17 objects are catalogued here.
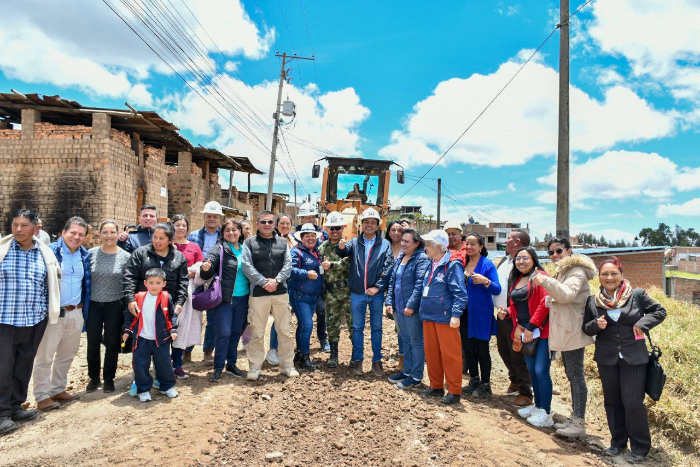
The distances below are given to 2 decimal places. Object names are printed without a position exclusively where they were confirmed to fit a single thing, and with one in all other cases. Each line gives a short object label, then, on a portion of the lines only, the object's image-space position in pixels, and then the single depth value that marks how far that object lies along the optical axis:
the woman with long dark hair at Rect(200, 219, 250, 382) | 4.63
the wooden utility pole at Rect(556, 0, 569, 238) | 6.91
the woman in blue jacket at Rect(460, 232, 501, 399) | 4.41
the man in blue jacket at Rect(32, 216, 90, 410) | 4.04
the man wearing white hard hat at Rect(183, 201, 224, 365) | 5.28
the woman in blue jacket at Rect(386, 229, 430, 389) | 4.53
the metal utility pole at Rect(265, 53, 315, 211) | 16.48
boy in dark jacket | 4.07
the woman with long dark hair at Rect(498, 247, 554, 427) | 3.89
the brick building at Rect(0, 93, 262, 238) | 10.67
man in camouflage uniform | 5.04
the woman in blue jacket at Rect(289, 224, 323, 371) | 4.96
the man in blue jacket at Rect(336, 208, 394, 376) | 4.86
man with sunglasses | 4.65
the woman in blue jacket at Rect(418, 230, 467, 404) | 4.20
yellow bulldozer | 9.94
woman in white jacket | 3.63
